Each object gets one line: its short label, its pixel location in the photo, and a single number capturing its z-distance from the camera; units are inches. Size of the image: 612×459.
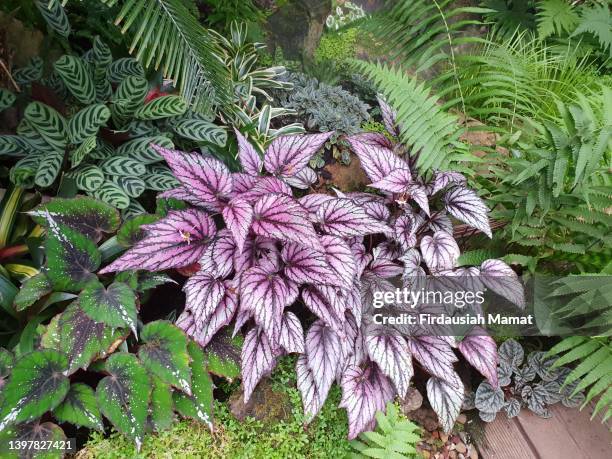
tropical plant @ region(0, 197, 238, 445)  22.3
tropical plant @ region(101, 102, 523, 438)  24.8
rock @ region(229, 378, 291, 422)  25.7
